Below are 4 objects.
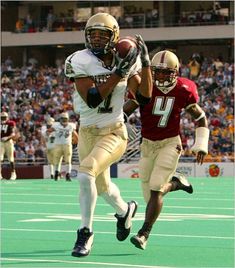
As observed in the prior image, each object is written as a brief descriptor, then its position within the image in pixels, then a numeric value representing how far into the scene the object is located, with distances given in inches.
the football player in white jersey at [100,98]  520.7
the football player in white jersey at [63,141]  1640.0
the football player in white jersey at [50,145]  1694.3
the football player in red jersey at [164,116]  593.0
